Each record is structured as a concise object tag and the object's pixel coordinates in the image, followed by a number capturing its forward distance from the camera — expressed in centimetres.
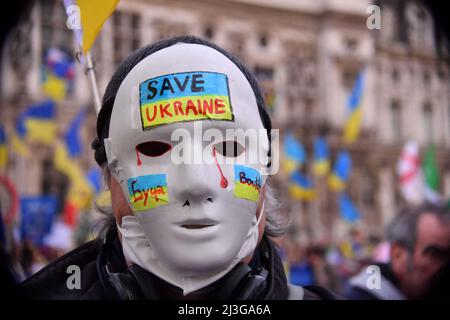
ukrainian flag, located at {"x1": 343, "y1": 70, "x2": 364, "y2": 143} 1260
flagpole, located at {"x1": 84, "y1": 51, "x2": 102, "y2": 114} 155
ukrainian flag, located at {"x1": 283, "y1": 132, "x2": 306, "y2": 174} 1311
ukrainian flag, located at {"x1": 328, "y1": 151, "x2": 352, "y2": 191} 1378
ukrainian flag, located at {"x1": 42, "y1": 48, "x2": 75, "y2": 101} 1095
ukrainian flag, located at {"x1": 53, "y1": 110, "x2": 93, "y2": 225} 1012
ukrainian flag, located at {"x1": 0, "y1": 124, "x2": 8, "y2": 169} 723
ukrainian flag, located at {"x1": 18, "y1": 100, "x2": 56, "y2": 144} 1023
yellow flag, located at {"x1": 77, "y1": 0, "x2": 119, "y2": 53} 160
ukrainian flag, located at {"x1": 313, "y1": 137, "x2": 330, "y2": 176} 1422
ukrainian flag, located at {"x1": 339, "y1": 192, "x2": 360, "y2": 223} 1245
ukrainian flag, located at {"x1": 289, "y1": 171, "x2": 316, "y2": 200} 1243
